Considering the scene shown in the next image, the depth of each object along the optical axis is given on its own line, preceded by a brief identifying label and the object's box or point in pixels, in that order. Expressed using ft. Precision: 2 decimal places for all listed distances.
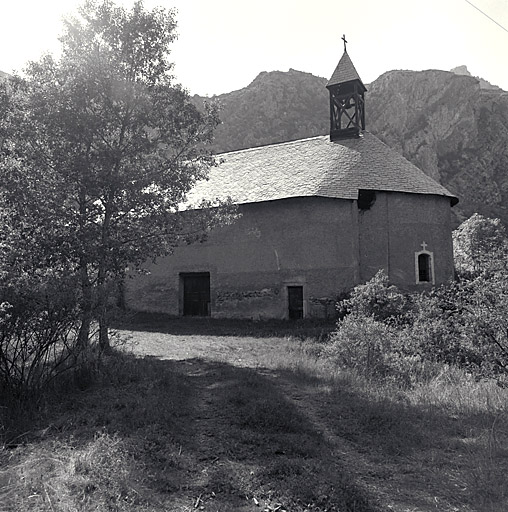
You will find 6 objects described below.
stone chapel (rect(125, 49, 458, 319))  61.93
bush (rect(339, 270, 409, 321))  41.50
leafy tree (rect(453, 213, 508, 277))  88.33
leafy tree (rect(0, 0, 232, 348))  33.63
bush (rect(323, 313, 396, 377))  32.19
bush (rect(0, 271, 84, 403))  21.39
